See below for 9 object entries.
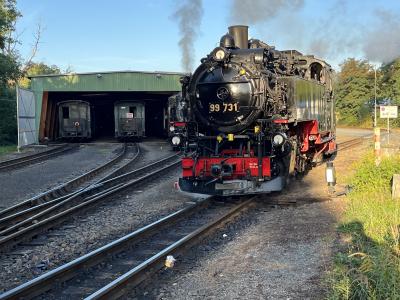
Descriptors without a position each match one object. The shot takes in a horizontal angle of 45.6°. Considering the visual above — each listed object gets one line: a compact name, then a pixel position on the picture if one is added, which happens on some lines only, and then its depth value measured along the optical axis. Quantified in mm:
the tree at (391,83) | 39844
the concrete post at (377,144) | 10415
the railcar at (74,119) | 30000
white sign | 20078
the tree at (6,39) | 28617
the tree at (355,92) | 50625
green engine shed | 28797
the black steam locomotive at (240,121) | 9102
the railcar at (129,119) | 30297
